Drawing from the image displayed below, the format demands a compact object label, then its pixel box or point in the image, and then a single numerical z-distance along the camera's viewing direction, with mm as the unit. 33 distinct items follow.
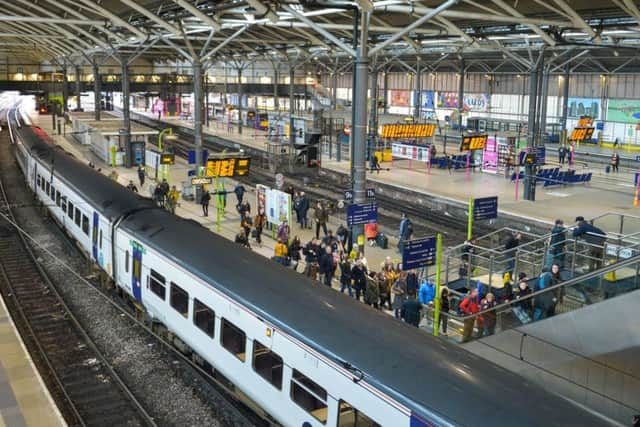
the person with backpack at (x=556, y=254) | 13070
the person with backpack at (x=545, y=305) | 11250
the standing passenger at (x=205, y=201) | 27242
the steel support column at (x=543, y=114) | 35812
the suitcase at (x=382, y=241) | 23719
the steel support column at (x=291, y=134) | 42012
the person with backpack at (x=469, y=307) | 11914
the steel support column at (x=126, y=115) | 41000
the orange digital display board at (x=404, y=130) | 41688
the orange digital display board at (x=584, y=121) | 48781
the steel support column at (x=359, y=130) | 18125
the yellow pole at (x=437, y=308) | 12755
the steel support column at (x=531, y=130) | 30625
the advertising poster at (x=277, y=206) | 22797
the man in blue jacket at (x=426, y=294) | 14508
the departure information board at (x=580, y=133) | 40188
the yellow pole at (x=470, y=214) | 18188
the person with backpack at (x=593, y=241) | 12339
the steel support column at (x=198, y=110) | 29578
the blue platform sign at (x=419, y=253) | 14109
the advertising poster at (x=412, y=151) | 39094
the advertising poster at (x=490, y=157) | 38941
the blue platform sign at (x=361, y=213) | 18344
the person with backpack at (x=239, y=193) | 26594
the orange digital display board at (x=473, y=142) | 36594
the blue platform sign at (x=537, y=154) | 31094
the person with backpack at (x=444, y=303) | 13438
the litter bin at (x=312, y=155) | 41128
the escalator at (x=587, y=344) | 10594
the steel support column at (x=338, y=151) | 43400
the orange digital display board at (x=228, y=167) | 25250
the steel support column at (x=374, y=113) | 42434
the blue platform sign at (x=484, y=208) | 18797
